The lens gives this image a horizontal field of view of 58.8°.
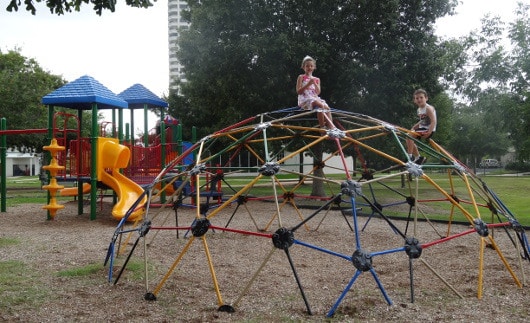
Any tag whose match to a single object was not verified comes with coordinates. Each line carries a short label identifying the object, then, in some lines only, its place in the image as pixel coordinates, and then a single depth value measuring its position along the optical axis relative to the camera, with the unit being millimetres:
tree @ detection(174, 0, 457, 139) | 13992
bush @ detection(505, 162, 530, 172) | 47750
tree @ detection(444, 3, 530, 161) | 10544
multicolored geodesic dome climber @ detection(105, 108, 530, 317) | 4727
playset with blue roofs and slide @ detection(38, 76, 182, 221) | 10820
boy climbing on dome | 7164
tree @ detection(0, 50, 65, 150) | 20281
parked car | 64069
